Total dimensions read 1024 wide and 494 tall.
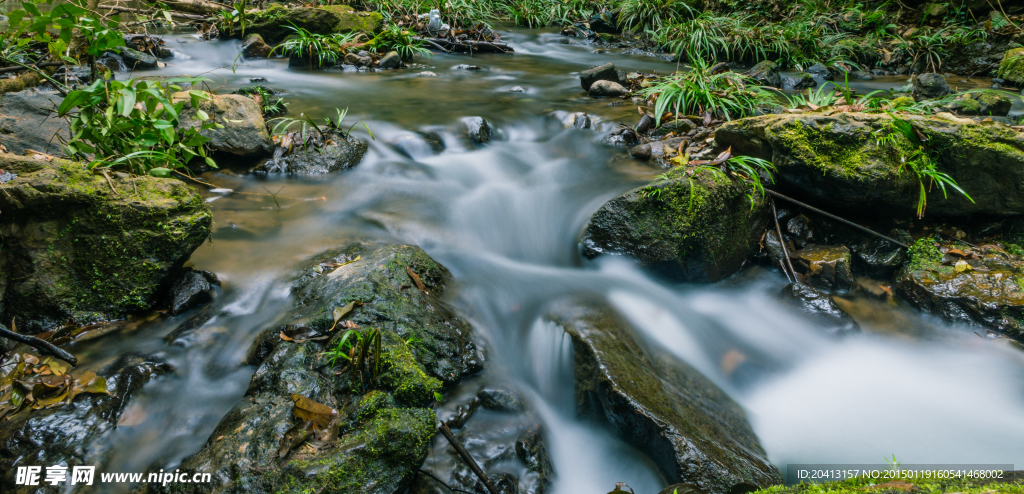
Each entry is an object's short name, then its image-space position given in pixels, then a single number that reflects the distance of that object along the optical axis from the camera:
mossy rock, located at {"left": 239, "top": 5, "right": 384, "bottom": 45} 9.30
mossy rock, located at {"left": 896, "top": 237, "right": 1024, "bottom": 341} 3.25
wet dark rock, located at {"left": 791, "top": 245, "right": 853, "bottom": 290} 3.63
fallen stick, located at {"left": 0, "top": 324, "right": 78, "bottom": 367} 2.14
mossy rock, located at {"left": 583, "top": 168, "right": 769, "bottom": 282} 3.54
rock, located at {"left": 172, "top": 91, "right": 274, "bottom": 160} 4.52
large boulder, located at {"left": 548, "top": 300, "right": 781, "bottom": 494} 2.17
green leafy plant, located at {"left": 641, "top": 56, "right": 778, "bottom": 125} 5.60
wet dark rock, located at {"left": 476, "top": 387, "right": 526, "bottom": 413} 2.59
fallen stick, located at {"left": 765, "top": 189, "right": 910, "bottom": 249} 3.65
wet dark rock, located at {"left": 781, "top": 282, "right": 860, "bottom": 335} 3.34
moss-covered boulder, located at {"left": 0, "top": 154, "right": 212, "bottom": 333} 2.54
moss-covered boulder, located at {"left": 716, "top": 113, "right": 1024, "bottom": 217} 3.38
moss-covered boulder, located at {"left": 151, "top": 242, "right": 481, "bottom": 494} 1.85
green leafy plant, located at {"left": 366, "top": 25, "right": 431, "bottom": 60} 9.29
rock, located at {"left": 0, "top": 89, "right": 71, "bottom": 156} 3.69
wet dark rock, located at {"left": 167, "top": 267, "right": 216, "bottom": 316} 2.89
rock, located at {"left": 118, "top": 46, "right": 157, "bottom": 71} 7.41
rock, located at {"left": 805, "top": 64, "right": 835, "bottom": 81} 8.36
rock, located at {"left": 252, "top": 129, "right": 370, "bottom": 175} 4.80
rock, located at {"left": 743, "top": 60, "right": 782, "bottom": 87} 7.26
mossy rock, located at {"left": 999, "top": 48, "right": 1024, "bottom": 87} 7.15
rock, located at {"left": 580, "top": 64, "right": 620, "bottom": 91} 7.23
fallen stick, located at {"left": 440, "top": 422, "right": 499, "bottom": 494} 2.03
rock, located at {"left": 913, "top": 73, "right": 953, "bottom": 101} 6.16
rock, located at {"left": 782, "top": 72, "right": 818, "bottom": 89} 7.65
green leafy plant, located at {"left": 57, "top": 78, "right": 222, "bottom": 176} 2.63
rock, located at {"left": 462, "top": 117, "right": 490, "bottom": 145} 5.64
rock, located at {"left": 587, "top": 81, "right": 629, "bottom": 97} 7.02
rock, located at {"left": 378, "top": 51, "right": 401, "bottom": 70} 8.80
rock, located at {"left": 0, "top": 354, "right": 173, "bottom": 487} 2.01
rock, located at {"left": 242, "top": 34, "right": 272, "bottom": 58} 8.91
